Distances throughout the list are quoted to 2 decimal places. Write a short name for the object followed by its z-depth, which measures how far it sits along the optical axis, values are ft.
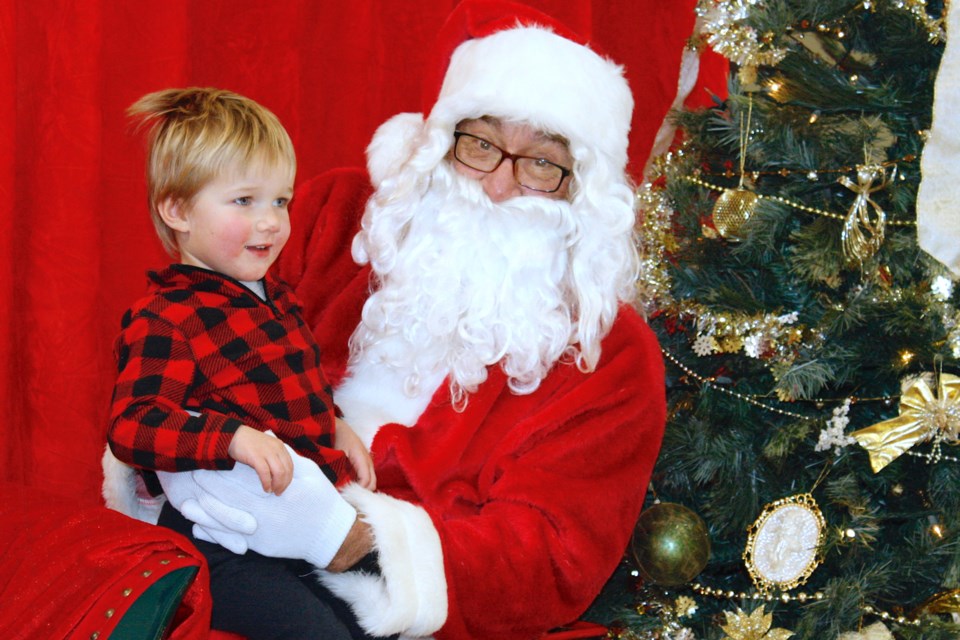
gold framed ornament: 7.40
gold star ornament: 7.48
